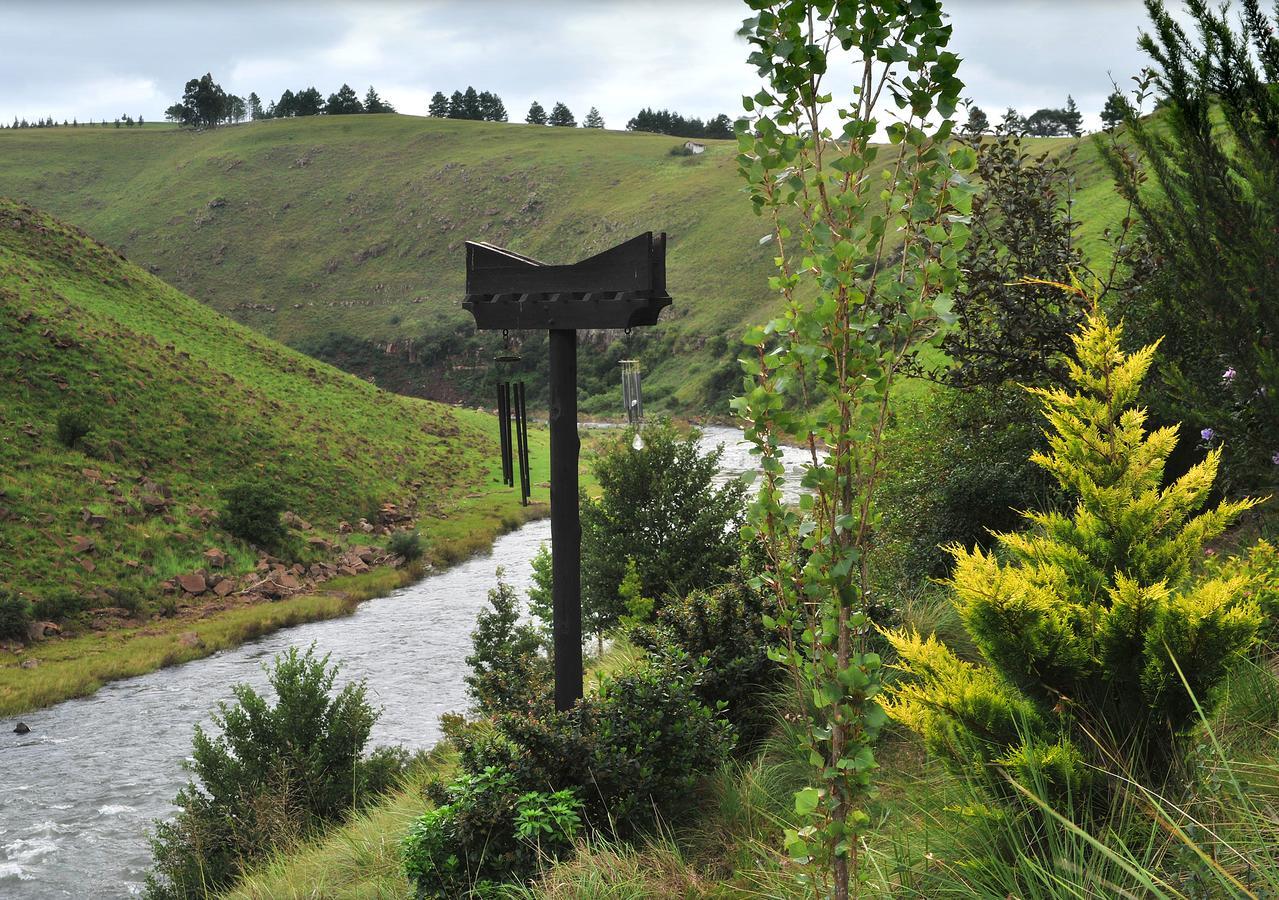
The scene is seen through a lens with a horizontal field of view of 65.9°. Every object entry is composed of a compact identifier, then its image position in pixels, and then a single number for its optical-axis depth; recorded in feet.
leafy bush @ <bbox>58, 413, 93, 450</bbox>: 94.63
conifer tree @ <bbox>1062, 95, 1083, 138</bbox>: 295.48
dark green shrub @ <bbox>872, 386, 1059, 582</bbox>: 36.86
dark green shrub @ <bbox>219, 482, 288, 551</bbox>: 91.71
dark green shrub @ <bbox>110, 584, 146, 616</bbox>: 77.61
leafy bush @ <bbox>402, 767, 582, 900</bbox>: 18.74
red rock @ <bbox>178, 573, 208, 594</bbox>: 82.33
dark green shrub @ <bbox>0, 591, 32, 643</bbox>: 69.41
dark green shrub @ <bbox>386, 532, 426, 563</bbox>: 98.43
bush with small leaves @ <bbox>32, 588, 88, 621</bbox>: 73.15
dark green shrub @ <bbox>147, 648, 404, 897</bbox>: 32.01
